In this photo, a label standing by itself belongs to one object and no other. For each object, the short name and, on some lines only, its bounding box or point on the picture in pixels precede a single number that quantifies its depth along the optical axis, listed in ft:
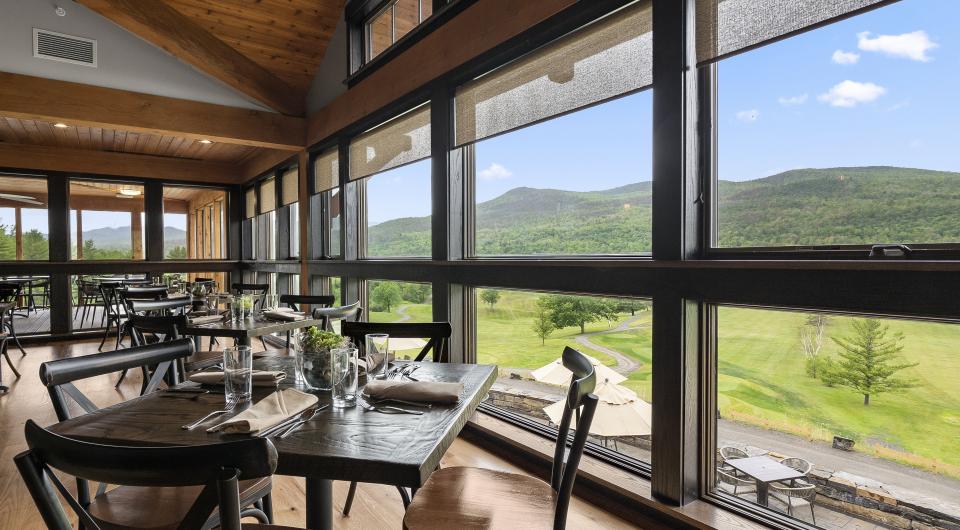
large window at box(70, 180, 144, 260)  24.31
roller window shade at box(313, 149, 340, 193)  17.31
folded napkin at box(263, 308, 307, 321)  11.09
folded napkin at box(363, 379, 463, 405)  4.77
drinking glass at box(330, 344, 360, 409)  4.67
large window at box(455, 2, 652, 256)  7.65
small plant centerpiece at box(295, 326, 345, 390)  5.11
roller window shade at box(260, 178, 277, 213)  23.73
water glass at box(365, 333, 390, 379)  5.62
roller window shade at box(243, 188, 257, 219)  26.47
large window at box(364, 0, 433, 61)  12.84
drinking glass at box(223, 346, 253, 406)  4.65
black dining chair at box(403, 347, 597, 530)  4.34
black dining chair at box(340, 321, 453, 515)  7.52
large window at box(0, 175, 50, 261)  22.56
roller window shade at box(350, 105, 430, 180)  12.34
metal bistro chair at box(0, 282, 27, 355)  18.71
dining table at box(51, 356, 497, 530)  3.52
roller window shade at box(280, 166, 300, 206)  21.03
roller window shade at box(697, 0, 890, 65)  5.26
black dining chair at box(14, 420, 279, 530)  2.73
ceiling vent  15.15
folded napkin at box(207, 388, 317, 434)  3.92
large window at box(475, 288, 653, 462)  7.82
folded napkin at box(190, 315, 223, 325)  11.19
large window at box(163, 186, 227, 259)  26.63
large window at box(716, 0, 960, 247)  4.97
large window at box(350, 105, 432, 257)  12.76
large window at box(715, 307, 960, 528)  5.01
